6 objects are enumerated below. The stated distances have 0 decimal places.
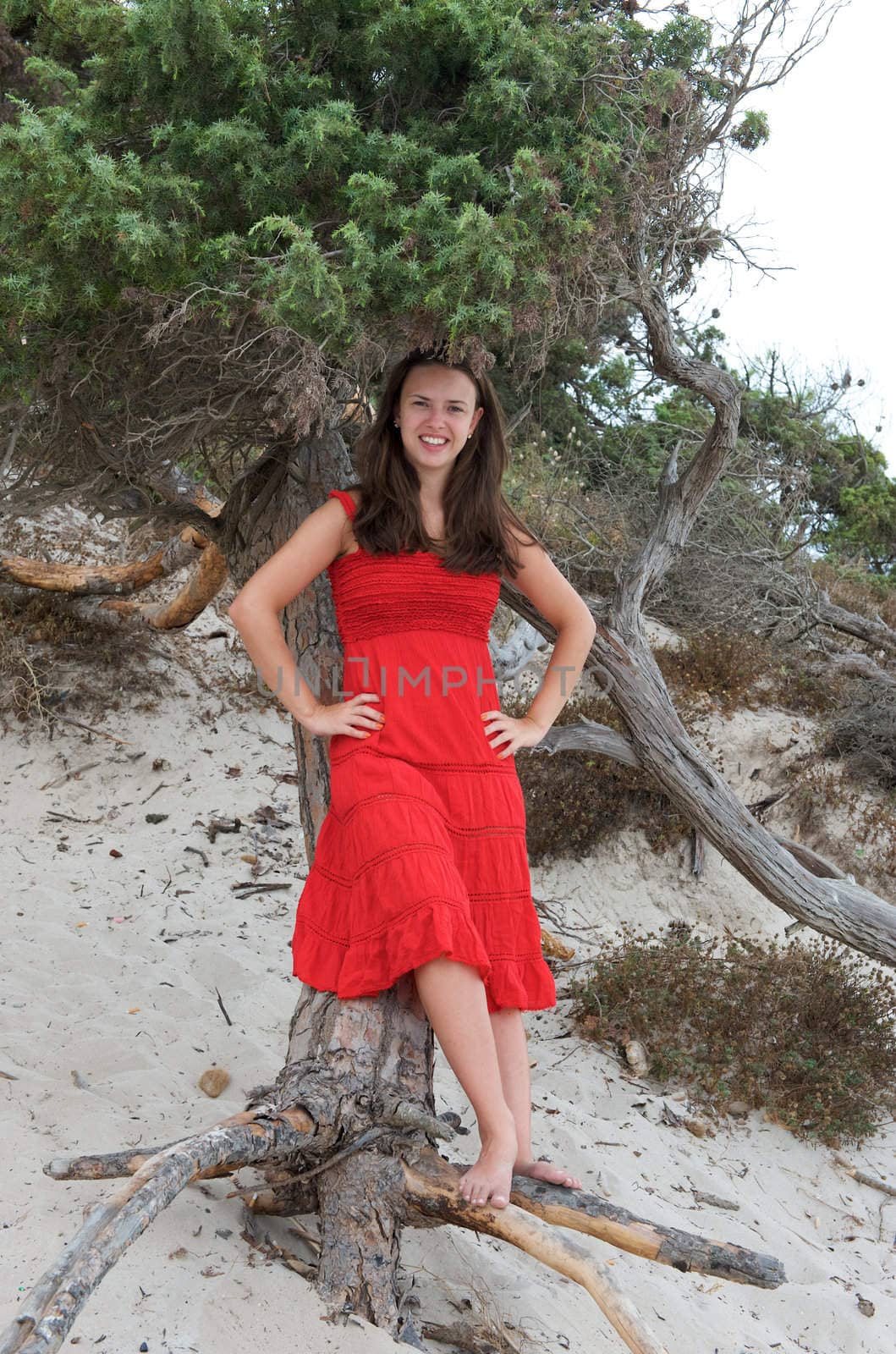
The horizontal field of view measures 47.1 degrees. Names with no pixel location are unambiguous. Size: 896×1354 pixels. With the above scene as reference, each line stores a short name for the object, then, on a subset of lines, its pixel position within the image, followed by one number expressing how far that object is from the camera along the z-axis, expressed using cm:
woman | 275
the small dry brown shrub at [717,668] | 730
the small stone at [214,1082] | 373
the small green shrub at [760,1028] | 460
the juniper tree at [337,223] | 267
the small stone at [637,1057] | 464
